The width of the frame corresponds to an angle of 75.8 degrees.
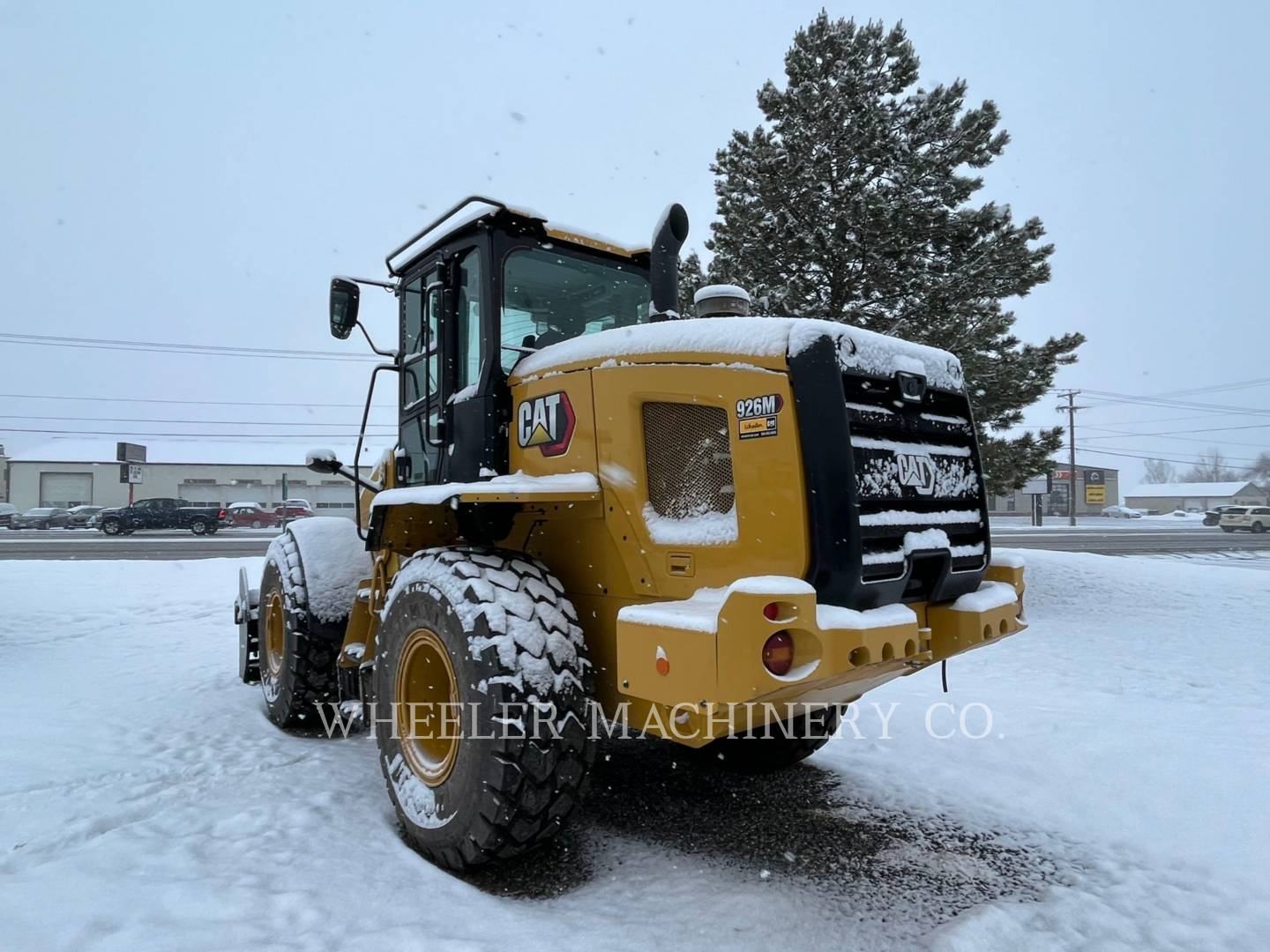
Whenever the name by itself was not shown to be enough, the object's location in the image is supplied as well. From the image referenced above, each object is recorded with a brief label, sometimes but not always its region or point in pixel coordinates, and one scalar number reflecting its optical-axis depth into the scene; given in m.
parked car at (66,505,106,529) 40.97
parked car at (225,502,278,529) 41.22
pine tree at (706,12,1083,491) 11.94
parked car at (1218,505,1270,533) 43.00
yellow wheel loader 2.65
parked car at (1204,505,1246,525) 51.56
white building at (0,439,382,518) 56.22
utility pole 53.64
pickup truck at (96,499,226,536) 33.03
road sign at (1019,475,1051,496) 66.69
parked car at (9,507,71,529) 40.66
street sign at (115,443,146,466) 50.61
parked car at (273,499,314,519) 40.16
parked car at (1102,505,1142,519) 69.97
